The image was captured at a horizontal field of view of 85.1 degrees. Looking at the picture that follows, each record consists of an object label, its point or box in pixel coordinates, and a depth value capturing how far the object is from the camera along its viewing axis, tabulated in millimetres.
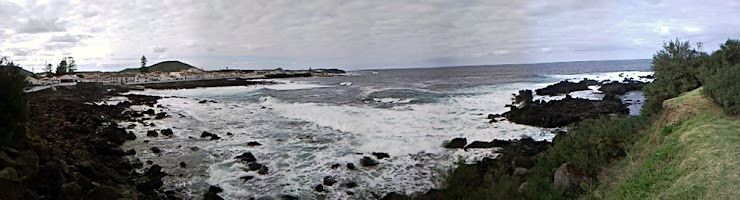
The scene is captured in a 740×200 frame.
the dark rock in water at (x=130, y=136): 19345
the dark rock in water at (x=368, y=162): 14490
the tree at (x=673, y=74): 12584
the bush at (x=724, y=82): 8562
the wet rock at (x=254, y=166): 14231
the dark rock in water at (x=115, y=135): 18297
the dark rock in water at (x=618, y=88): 40144
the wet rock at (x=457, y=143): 16906
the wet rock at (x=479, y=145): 16844
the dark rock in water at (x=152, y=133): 20300
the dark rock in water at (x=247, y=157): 15277
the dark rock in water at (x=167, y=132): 20580
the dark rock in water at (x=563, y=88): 43109
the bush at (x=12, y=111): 10361
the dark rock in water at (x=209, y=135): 19797
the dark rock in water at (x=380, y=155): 15539
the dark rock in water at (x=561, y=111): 23039
